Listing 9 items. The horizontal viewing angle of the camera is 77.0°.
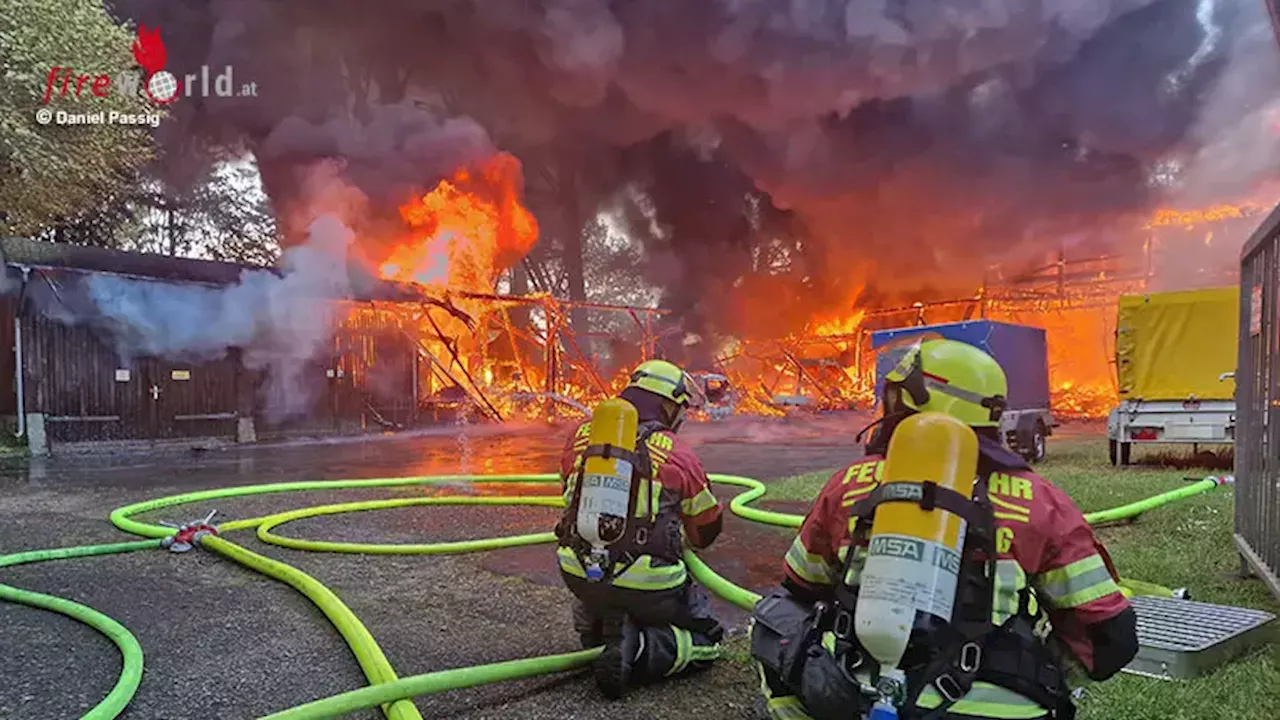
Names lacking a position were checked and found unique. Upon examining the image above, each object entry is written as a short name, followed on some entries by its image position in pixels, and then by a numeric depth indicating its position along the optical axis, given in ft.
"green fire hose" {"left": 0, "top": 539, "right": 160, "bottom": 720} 10.44
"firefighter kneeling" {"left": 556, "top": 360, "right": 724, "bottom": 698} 10.85
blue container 42.75
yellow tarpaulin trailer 33.83
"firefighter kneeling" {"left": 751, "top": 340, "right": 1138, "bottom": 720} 5.84
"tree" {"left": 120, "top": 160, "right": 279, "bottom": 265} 86.33
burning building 62.34
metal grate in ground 10.78
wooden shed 46.80
